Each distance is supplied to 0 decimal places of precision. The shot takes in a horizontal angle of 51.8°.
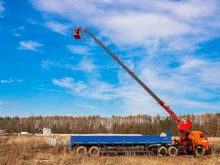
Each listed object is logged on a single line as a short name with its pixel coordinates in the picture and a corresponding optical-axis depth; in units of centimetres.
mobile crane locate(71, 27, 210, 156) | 2015
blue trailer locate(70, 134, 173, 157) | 1974
